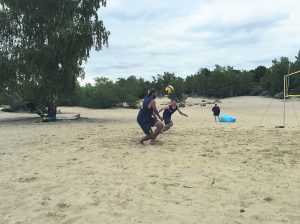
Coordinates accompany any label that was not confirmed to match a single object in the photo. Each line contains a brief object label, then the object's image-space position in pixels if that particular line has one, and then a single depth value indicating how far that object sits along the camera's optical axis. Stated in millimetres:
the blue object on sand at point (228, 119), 12187
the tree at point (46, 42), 12969
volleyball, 7392
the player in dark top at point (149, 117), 6469
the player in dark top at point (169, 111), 8210
